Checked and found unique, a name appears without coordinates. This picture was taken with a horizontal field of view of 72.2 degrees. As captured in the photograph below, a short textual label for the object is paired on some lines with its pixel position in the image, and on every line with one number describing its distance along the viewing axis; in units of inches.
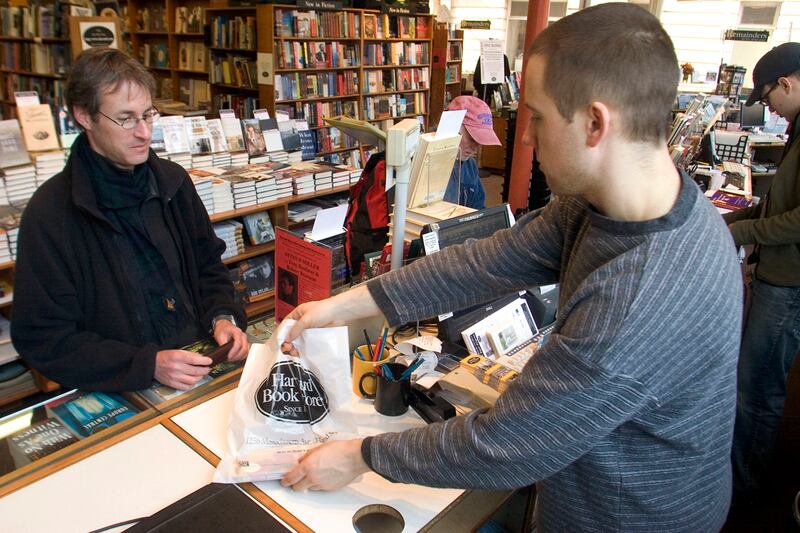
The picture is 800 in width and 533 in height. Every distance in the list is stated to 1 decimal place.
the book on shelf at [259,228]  142.7
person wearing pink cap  124.4
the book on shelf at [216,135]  139.9
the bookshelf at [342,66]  206.1
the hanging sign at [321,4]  204.9
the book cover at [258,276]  144.2
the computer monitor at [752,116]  224.8
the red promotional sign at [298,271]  54.4
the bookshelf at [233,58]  202.7
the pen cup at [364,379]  50.5
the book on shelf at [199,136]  136.1
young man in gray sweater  29.2
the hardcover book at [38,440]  43.1
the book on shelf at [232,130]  141.9
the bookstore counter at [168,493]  37.3
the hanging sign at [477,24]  384.2
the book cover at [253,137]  147.3
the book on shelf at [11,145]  106.6
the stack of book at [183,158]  134.3
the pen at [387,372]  48.4
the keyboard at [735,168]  178.9
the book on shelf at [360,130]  61.0
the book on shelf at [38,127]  110.0
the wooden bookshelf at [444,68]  285.0
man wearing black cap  85.7
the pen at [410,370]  48.2
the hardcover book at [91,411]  47.6
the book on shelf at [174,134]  132.3
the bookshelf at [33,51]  227.6
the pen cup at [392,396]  47.6
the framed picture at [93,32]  149.9
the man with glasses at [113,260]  56.2
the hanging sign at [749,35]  245.0
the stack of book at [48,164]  110.6
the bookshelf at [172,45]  224.3
